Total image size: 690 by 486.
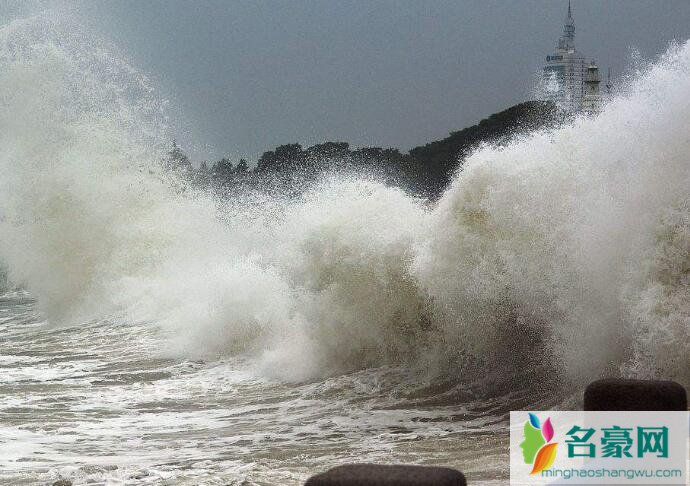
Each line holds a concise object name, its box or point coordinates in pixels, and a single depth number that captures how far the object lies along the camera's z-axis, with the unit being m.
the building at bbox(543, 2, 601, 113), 189.87
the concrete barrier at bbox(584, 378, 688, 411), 6.81
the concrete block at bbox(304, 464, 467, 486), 5.40
